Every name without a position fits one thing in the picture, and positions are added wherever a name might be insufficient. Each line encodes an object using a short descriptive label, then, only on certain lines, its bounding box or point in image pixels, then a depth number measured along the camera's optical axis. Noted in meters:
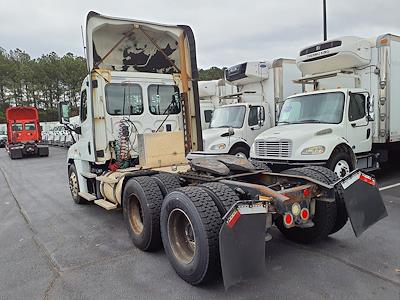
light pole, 14.90
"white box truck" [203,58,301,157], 10.51
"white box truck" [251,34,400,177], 7.46
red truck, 21.56
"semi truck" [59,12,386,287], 3.26
